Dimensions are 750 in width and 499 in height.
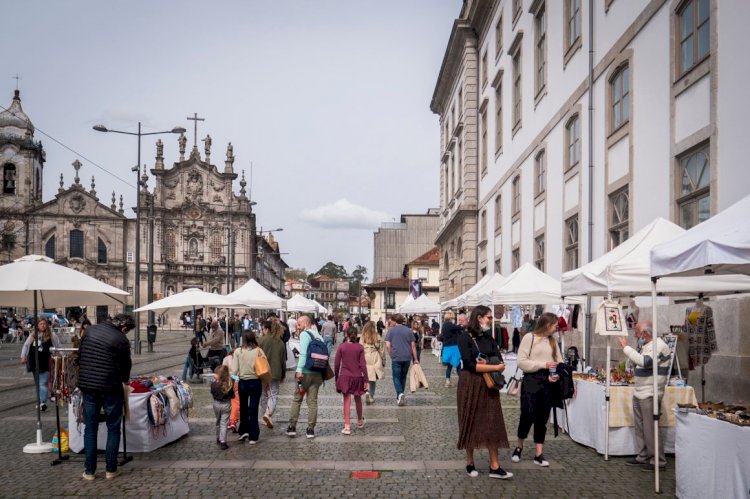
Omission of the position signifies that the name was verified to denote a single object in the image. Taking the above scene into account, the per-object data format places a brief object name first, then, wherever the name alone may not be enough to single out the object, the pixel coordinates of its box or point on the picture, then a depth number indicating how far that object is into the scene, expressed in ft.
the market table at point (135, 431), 31.99
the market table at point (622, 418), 31.12
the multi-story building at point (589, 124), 41.75
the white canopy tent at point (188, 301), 64.44
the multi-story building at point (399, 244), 330.54
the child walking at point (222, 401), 32.96
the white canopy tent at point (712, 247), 20.81
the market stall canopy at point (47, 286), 31.81
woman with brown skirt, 26.37
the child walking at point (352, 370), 38.32
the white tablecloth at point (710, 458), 20.74
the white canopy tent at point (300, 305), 113.19
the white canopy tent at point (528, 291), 56.59
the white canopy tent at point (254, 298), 77.77
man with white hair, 28.63
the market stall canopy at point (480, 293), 65.79
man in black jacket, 27.12
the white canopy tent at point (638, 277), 31.89
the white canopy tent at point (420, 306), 122.52
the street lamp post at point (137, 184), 106.93
